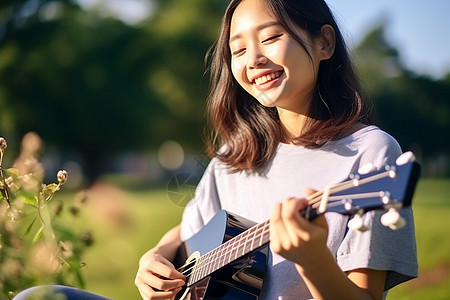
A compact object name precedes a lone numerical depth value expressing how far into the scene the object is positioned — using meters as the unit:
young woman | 2.16
